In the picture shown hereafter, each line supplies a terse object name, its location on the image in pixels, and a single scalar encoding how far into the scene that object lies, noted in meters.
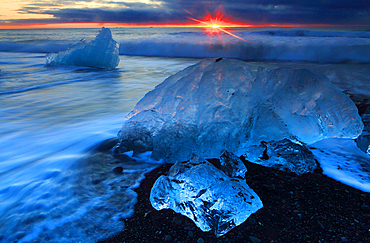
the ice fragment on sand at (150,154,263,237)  1.24
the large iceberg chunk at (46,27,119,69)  8.08
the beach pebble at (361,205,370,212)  1.45
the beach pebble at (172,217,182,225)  1.38
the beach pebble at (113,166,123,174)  1.97
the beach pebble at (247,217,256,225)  1.36
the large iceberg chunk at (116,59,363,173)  1.94
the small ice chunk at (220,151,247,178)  1.65
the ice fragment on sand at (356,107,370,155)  2.20
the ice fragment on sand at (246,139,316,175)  1.86
